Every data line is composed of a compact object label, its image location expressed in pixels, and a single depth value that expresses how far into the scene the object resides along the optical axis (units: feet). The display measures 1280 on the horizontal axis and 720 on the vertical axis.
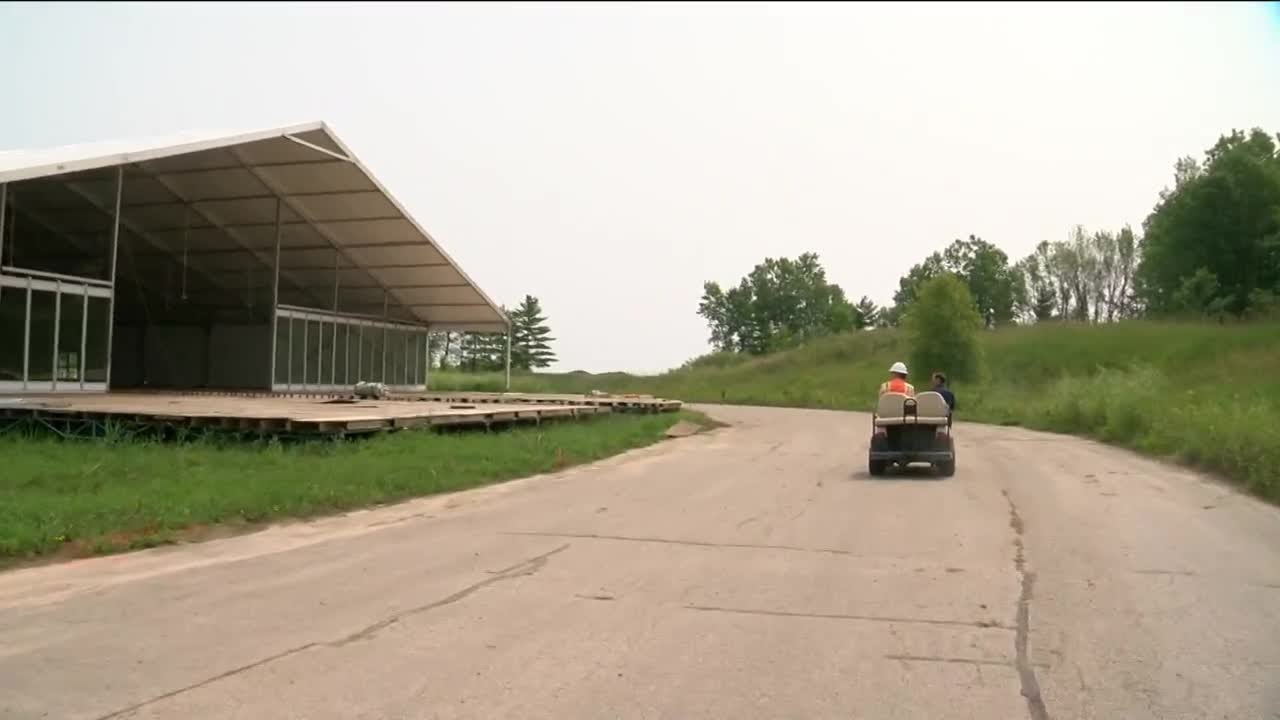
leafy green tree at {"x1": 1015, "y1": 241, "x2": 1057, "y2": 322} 339.77
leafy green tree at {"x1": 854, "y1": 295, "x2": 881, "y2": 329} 439.22
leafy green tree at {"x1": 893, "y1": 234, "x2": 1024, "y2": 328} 352.69
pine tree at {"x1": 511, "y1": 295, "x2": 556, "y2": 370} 364.17
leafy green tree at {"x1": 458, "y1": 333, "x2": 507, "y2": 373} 327.47
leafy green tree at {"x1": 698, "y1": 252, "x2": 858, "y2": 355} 404.24
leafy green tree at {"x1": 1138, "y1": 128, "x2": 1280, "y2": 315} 160.56
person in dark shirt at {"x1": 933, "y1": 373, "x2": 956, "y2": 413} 58.95
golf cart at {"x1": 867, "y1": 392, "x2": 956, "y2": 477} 53.67
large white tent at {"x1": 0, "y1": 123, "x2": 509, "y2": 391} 85.56
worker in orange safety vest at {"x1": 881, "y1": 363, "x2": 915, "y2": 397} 54.34
